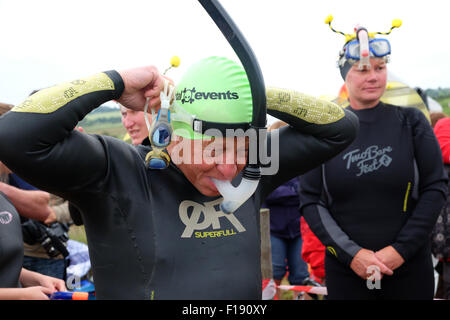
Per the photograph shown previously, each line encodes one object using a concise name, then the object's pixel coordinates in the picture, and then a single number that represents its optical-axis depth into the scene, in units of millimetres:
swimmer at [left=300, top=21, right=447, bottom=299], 2729
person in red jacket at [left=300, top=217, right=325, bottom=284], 4008
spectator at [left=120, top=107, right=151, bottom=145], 3301
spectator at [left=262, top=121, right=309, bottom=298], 4988
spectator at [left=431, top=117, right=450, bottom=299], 3455
